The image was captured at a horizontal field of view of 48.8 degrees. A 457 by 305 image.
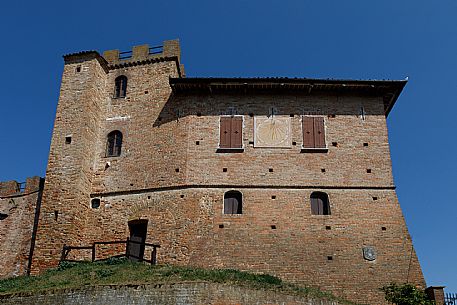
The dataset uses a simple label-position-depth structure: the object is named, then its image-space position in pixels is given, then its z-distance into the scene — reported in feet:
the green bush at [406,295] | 56.85
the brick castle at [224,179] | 67.00
